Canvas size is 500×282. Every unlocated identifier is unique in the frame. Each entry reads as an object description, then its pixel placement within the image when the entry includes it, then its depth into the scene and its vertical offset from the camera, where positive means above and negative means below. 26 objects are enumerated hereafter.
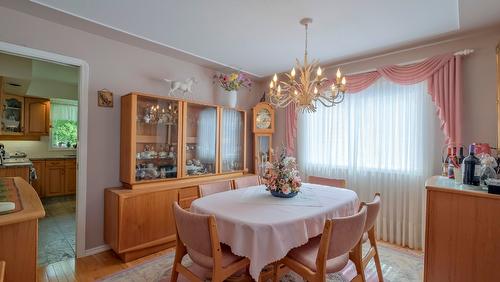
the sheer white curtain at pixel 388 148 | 2.70 -0.07
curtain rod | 2.39 +0.90
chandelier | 2.03 +0.45
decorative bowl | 2.08 -0.46
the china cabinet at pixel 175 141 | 2.65 -0.01
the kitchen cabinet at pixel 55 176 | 4.79 -0.78
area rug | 2.14 -1.20
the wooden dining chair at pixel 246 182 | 2.66 -0.47
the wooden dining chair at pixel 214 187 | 2.29 -0.46
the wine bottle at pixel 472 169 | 1.85 -0.19
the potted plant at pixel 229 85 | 3.42 +0.79
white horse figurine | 3.02 +0.68
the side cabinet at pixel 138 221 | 2.38 -0.85
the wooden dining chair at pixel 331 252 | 1.38 -0.65
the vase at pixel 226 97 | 3.57 +0.63
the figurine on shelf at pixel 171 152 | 3.03 -0.15
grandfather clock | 3.95 +0.14
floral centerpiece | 2.08 -0.32
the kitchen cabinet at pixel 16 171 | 3.29 -0.47
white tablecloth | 1.46 -0.51
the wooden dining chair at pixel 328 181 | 2.66 -0.45
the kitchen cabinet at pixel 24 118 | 4.58 +0.39
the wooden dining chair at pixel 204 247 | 1.41 -0.64
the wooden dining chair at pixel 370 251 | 1.64 -0.72
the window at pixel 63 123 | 5.21 +0.32
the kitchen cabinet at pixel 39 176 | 4.74 -0.74
